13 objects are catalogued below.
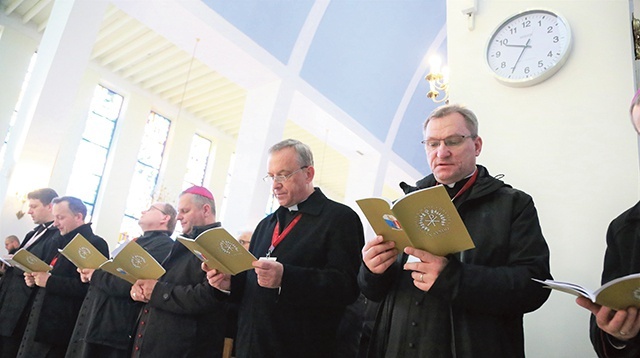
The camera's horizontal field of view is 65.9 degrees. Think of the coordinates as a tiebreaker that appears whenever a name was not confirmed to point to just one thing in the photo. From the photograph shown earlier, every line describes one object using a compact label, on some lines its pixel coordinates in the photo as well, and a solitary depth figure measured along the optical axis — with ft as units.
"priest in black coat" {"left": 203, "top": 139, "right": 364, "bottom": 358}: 7.40
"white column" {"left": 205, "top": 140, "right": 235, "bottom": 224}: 49.60
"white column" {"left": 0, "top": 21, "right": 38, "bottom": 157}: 34.30
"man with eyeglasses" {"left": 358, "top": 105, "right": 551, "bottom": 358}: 5.20
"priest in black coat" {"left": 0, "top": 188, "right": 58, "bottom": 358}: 13.37
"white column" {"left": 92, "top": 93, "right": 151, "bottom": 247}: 40.00
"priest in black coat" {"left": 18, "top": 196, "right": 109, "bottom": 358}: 12.46
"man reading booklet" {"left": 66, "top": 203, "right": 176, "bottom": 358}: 10.98
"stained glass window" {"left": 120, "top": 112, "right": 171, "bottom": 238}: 43.04
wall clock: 9.62
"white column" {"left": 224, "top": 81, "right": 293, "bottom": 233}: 24.66
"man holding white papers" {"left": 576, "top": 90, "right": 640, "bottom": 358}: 4.58
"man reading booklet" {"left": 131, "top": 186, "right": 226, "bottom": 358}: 8.98
